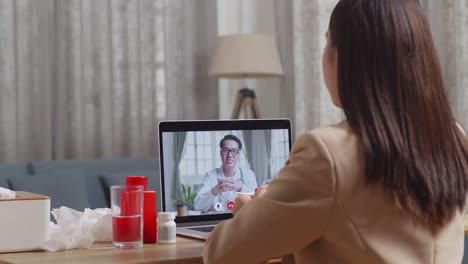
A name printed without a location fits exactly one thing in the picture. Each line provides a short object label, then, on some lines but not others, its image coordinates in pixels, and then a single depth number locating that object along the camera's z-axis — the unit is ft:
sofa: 12.68
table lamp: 15.63
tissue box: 8.11
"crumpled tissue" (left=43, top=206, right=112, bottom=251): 8.27
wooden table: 7.79
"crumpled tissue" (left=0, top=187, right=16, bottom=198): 8.24
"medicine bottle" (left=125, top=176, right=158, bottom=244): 8.61
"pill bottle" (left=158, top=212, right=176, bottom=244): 8.55
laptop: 9.06
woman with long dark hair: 6.59
